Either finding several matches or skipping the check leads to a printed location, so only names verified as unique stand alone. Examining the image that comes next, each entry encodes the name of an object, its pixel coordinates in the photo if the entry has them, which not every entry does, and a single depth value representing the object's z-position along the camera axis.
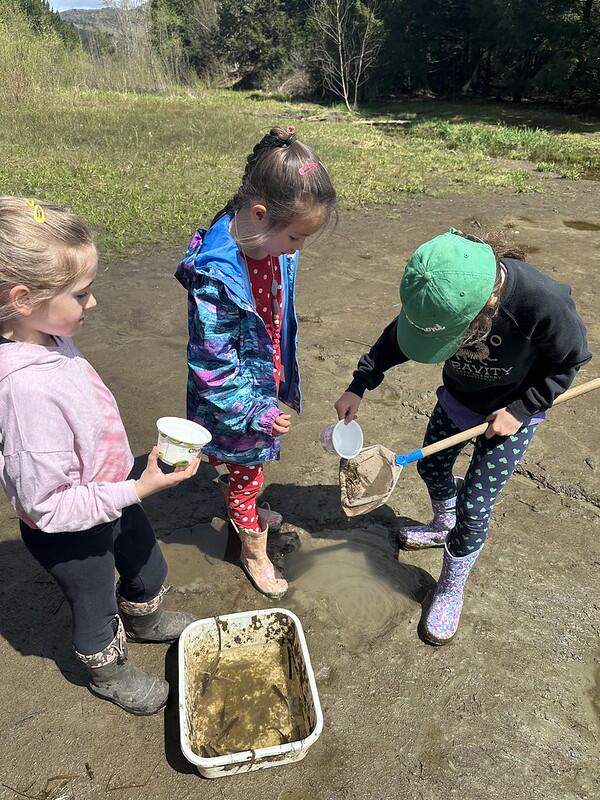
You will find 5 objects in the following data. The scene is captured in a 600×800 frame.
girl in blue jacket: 1.76
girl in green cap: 1.52
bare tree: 25.38
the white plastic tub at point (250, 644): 1.60
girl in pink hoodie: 1.26
